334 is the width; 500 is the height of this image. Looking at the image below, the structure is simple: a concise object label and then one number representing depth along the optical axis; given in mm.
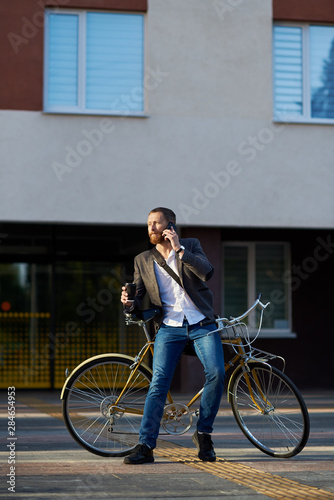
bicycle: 10423
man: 10311
